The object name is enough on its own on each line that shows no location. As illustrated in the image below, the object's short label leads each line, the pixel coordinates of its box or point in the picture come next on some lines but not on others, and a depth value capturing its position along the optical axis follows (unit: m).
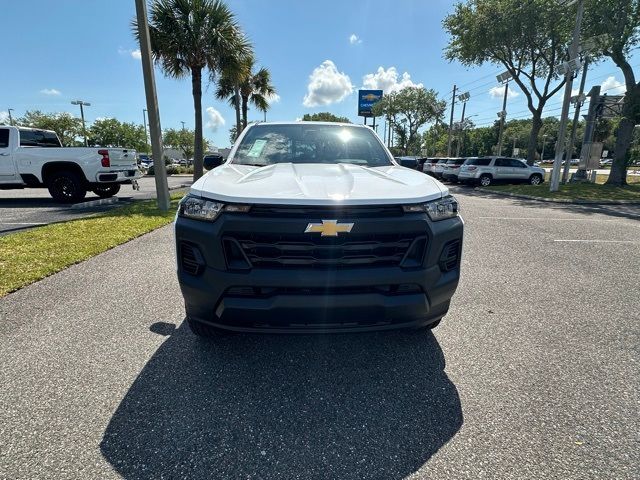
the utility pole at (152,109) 7.47
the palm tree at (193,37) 11.38
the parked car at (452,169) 22.84
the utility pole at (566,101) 14.30
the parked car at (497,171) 20.02
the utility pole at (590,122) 20.78
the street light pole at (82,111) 45.59
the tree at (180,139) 61.28
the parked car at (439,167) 24.92
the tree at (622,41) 15.54
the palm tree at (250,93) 20.06
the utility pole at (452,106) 38.45
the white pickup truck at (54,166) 9.69
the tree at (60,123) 47.12
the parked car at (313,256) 1.97
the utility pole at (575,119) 19.48
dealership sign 58.06
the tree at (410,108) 52.16
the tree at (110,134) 50.38
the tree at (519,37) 18.69
